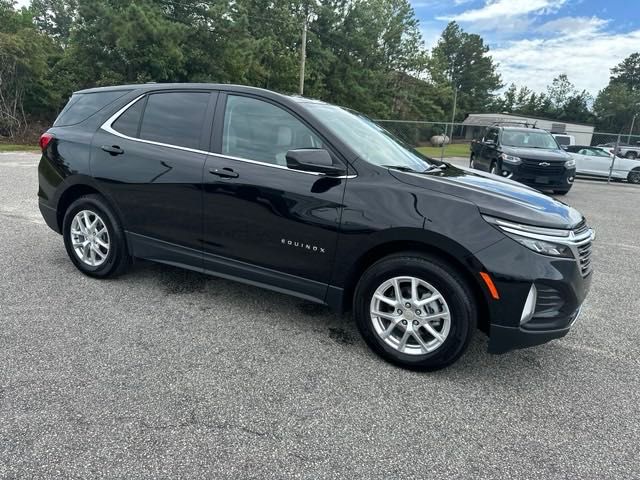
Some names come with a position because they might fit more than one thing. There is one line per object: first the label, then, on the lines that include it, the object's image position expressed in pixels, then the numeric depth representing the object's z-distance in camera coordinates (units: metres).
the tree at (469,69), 75.62
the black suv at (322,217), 2.57
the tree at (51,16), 49.69
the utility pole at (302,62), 29.86
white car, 16.11
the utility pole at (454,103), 64.00
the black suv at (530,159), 10.30
